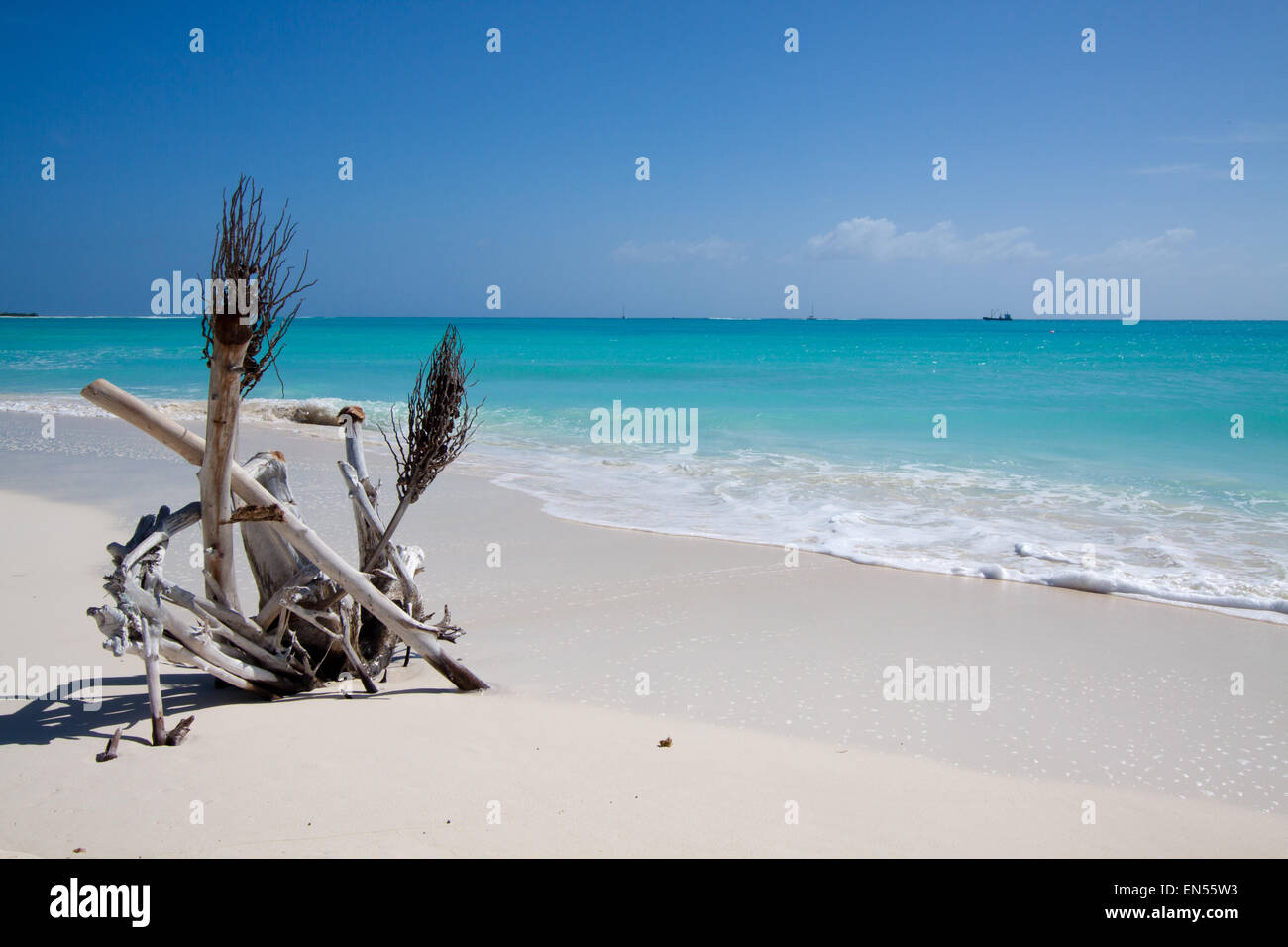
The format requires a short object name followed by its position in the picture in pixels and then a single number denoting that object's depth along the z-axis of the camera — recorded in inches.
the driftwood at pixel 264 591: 167.9
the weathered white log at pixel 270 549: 201.3
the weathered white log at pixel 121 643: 160.4
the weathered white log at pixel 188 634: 163.9
